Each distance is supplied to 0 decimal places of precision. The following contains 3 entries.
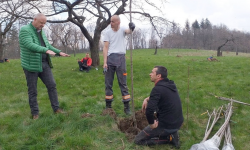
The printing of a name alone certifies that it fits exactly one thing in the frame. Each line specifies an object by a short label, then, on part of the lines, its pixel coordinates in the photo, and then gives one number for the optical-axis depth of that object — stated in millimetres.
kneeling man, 3209
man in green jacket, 3904
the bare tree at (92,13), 10227
